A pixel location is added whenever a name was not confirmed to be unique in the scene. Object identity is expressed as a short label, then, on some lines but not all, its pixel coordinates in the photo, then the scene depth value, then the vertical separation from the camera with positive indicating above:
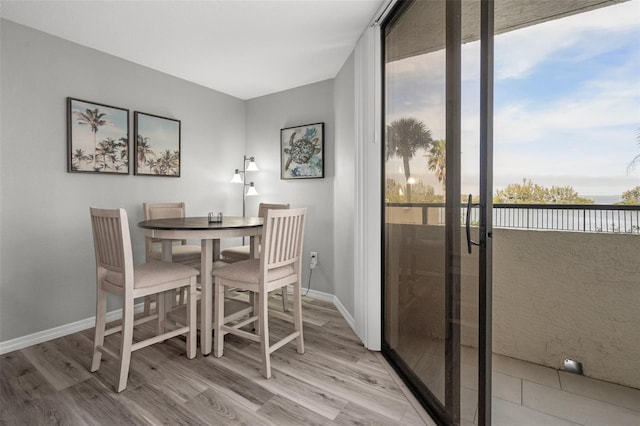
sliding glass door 1.25 +0.05
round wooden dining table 2.01 -0.15
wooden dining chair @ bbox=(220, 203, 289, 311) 2.94 -0.42
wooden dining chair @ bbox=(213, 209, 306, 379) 1.90 -0.42
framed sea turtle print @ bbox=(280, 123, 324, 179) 3.32 +0.66
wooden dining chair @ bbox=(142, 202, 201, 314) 2.66 -0.34
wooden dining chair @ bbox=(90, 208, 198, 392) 1.73 -0.42
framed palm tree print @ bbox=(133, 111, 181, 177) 2.95 +0.67
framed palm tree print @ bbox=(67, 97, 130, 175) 2.50 +0.64
